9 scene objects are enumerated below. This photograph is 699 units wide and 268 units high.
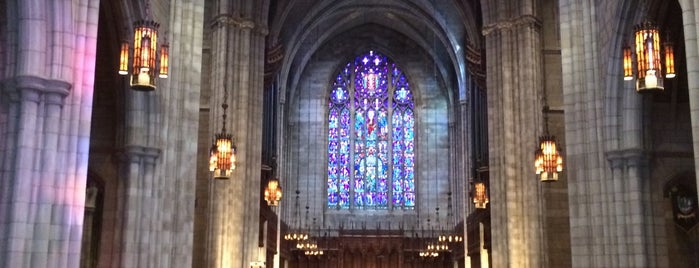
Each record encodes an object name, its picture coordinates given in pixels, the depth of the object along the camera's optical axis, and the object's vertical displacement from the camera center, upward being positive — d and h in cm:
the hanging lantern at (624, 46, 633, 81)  1764 +471
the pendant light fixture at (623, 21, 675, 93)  1614 +445
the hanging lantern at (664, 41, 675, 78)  1630 +451
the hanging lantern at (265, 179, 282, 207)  3581 +403
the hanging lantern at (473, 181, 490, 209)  3641 +402
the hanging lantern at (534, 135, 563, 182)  2473 +375
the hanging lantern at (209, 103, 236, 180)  2548 +384
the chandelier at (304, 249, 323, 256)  4838 +199
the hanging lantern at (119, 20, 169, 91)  1645 +452
